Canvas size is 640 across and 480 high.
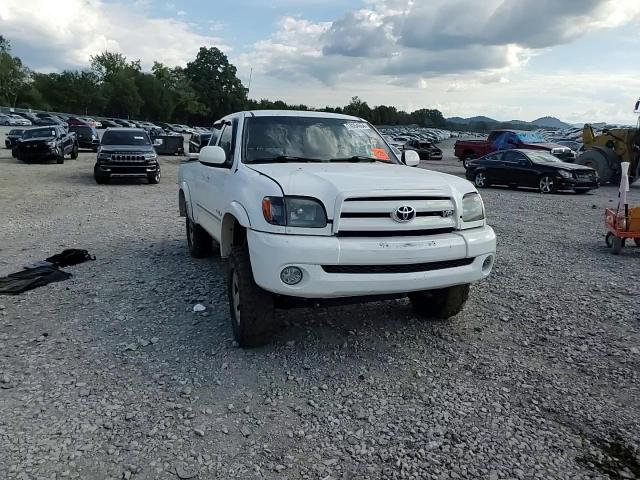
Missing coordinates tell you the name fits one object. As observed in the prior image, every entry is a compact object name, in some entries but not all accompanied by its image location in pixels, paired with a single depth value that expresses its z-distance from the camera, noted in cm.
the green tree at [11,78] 8881
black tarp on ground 562
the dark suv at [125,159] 1643
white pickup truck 371
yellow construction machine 1828
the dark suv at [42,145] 2216
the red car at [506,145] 2355
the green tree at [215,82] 11269
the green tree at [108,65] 10262
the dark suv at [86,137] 3095
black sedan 1716
